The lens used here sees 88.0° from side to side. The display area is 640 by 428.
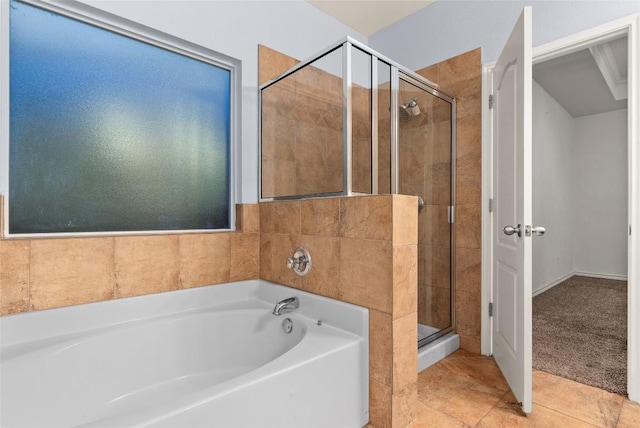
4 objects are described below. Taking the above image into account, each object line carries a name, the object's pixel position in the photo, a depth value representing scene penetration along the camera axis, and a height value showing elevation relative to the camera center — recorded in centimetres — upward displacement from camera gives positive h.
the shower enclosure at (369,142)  172 +42
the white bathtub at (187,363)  110 -63
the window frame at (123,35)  148 +89
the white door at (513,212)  160 -1
